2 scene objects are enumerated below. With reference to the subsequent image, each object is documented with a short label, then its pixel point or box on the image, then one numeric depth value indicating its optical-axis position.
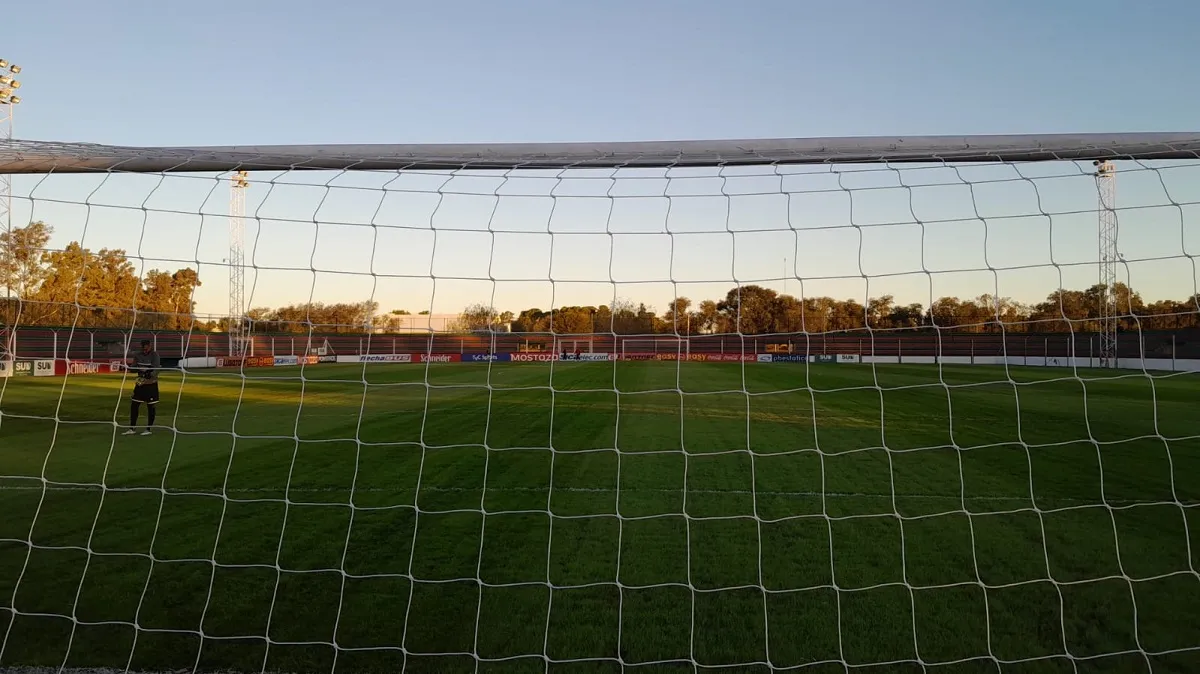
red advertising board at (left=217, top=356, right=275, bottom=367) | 25.68
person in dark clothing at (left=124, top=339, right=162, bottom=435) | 8.43
